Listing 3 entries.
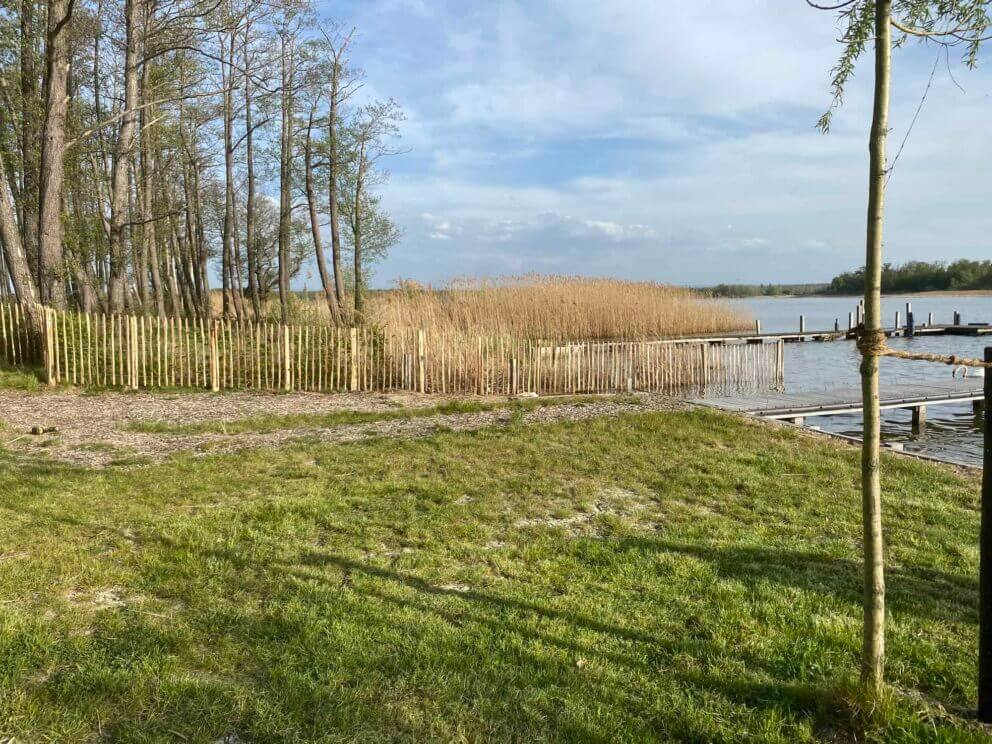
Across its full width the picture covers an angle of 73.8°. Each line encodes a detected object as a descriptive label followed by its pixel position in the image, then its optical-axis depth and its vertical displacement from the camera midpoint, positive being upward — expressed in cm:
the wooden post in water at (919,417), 1384 -200
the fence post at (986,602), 243 -104
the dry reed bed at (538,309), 1638 +64
